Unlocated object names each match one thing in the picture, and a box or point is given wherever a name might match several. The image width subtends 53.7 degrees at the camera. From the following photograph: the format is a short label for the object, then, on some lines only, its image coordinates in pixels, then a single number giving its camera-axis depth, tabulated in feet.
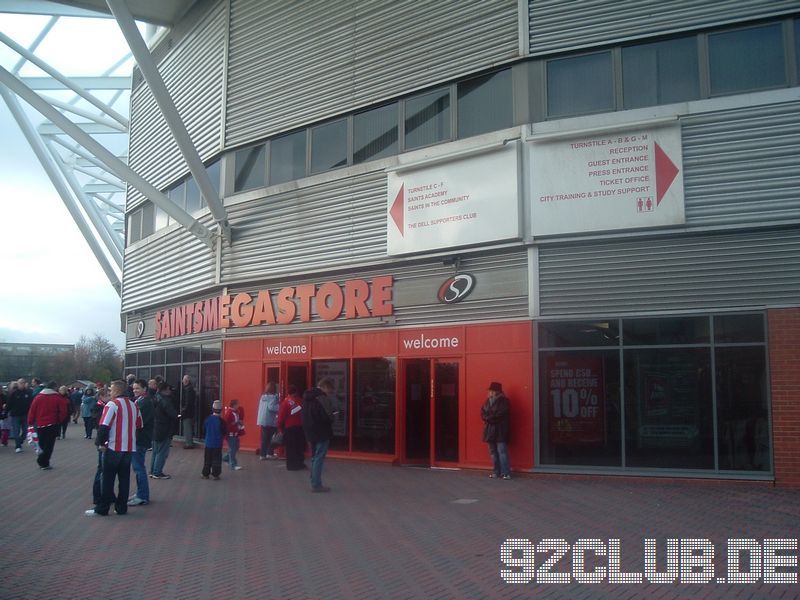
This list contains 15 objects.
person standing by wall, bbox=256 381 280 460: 56.34
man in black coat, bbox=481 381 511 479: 44.96
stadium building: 42.57
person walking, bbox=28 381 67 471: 48.88
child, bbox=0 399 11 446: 67.91
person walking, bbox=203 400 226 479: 44.62
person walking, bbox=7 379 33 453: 63.62
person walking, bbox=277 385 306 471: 47.96
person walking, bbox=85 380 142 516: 33.32
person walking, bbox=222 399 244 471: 47.57
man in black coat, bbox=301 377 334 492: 40.24
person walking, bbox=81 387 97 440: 77.92
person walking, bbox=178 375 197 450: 65.67
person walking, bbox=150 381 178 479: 43.57
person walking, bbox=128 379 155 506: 36.04
